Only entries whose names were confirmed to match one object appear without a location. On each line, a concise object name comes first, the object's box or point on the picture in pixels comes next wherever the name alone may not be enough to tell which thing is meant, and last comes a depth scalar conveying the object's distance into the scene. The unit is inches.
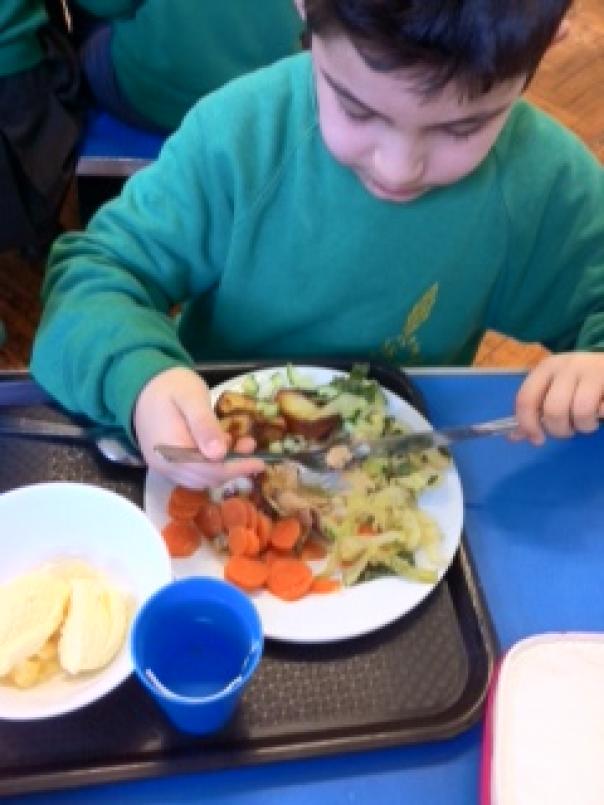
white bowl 26.4
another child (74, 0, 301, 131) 54.0
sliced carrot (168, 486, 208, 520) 28.8
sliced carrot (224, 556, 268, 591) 27.4
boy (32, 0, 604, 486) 28.4
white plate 26.6
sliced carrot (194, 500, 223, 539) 28.5
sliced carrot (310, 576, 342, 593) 28.0
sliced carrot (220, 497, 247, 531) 28.5
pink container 23.7
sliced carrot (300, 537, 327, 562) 29.0
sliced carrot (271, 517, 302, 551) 28.5
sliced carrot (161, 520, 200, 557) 28.0
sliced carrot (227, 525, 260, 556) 28.0
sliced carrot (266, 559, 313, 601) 27.6
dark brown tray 23.9
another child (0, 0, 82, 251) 54.1
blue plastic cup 23.1
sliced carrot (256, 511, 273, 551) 28.4
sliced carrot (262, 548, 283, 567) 28.3
